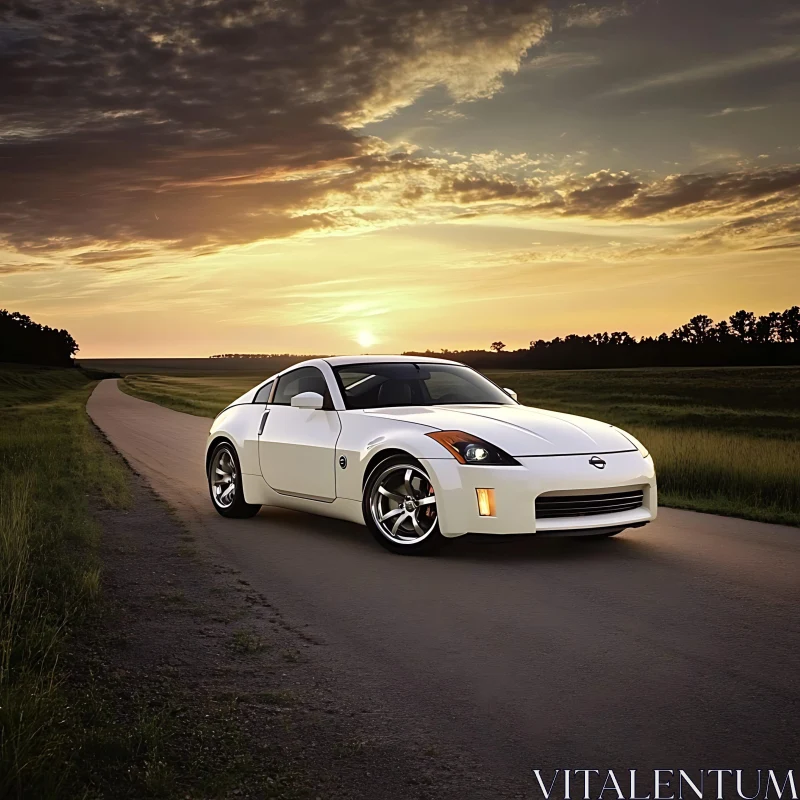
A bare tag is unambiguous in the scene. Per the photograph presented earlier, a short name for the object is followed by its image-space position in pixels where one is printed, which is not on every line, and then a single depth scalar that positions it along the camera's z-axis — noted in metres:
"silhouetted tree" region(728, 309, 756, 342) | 123.81
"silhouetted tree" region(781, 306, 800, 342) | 117.69
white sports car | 7.27
